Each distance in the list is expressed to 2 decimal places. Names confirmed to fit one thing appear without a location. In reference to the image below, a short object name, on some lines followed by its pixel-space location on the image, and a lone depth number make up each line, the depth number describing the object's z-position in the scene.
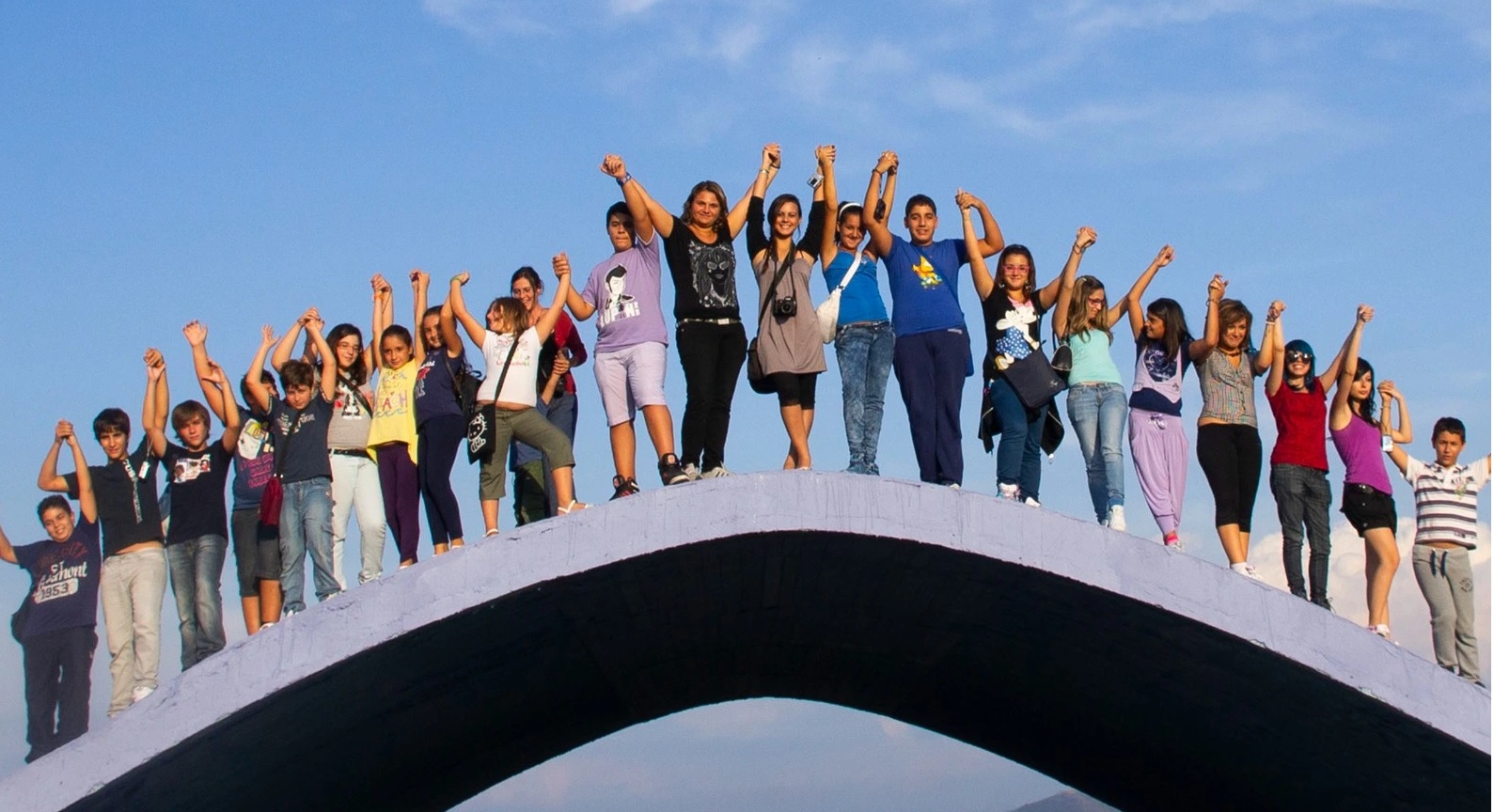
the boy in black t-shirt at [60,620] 9.44
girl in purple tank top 9.61
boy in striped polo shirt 9.40
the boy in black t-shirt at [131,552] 9.16
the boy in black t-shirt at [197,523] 9.62
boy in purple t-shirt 8.89
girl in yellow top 9.45
